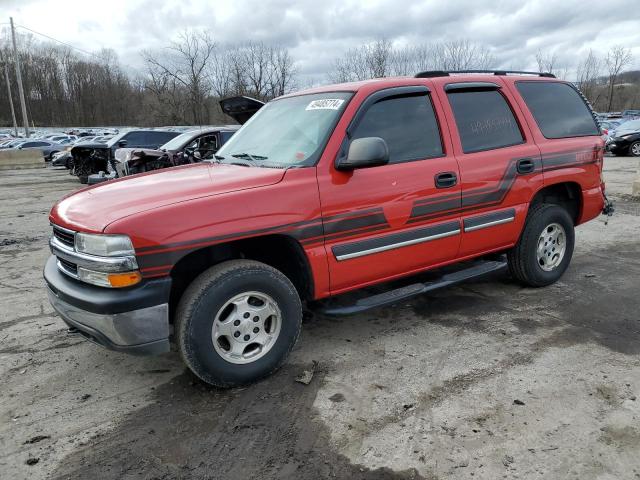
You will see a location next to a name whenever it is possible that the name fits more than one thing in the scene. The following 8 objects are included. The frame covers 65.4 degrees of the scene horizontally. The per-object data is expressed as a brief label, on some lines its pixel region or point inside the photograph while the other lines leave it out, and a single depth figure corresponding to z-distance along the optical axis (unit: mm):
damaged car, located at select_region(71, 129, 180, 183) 14492
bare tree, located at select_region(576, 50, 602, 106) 60062
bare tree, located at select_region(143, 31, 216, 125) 45156
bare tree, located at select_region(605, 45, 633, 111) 59994
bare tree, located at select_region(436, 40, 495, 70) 35378
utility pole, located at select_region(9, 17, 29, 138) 42212
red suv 2822
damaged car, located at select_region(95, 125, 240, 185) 10297
